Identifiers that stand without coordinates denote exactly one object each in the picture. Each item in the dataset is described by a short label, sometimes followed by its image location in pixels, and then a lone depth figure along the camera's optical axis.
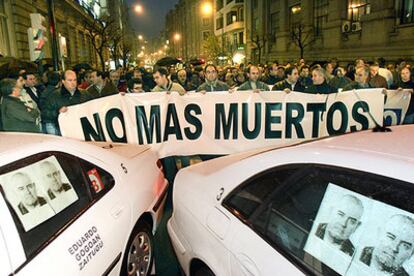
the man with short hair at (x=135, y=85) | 7.56
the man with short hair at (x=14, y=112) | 5.48
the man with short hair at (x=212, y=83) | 7.17
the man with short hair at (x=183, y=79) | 10.30
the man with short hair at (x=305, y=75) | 9.95
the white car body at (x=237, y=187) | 1.86
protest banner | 5.39
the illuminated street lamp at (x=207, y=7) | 35.56
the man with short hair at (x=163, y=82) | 6.92
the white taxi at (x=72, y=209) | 2.14
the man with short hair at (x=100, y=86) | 7.40
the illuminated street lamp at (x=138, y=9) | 30.40
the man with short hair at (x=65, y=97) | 5.94
